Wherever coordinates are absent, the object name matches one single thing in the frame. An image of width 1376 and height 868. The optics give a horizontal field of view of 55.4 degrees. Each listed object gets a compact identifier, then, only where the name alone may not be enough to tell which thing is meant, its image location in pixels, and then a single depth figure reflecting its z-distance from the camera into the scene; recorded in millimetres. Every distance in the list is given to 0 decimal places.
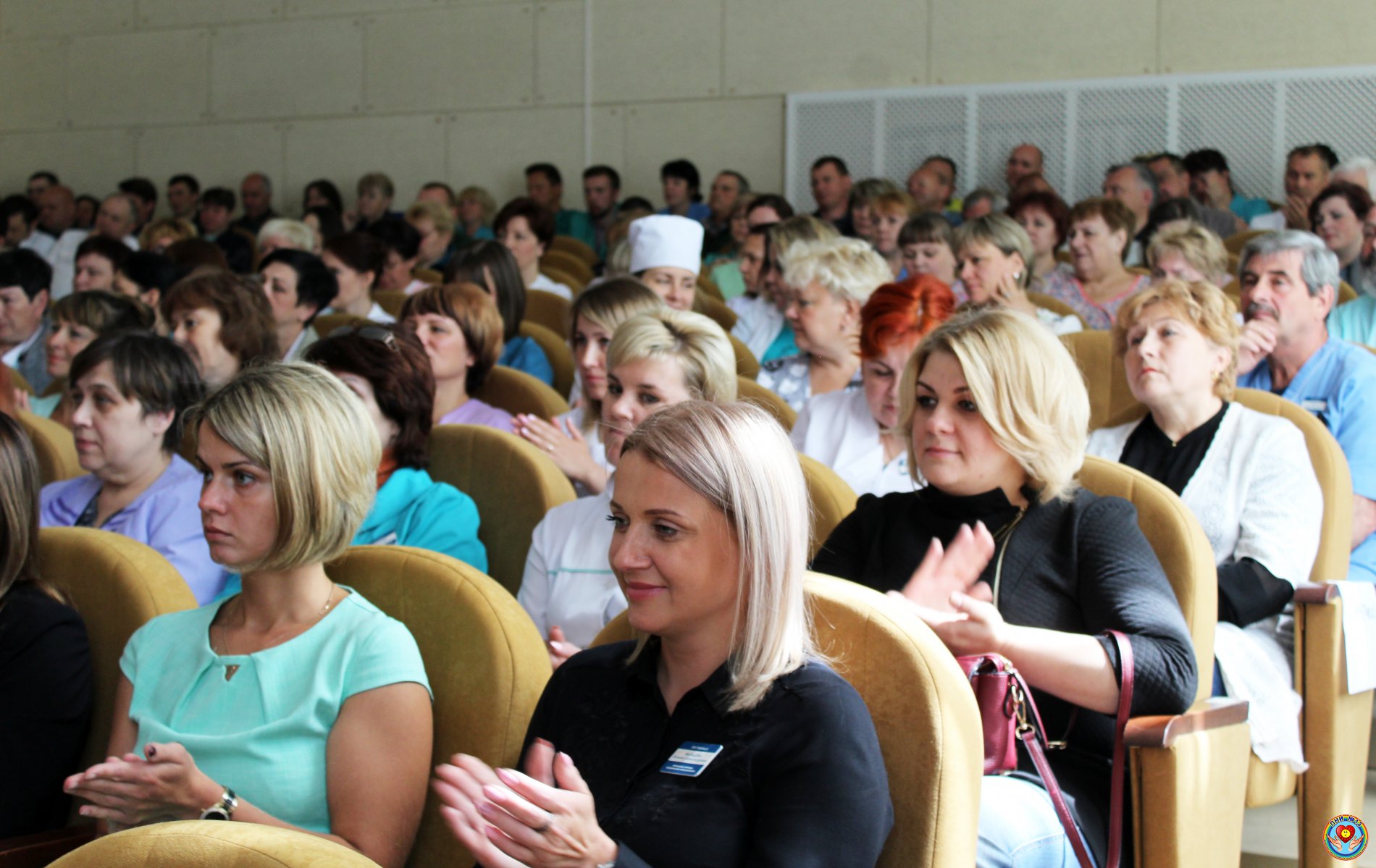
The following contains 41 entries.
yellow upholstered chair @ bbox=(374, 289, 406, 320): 5109
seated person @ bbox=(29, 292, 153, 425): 3787
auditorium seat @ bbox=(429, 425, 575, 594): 2396
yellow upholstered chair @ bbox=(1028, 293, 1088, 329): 4164
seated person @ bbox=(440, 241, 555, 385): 3990
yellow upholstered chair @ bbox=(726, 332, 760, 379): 3791
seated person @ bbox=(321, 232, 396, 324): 4887
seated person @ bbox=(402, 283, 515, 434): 3186
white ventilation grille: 6824
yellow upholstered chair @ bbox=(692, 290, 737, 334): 4809
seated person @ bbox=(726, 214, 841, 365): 4379
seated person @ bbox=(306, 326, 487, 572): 2301
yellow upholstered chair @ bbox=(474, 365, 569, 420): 3283
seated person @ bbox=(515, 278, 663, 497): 2691
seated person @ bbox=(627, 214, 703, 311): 4320
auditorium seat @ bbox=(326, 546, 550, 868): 1540
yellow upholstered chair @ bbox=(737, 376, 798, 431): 2871
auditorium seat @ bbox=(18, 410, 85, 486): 2975
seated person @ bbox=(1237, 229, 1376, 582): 2846
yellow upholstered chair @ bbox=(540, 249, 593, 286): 6777
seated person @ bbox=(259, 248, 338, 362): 4320
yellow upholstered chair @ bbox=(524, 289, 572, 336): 4902
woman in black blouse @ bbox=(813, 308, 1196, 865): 1500
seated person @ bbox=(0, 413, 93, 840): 1679
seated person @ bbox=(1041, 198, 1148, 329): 4660
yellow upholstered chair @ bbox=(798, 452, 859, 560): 2084
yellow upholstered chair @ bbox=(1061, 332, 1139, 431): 2945
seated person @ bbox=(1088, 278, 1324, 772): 2107
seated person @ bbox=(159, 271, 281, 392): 3383
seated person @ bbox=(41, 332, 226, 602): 2406
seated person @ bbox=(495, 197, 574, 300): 5793
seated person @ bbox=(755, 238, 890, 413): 3385
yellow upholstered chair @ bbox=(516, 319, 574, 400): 4074
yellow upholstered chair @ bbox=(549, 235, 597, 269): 7209
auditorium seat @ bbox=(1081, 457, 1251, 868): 1552
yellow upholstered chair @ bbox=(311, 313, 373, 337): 4328
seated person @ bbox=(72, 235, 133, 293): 5203
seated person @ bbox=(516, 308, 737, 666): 2205
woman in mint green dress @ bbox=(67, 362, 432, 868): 1489
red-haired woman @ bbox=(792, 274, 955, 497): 2643
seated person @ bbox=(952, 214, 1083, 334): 3939
